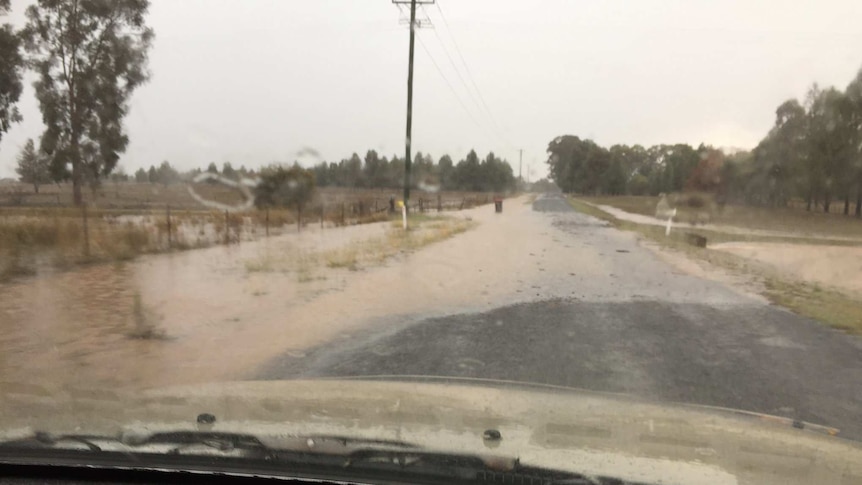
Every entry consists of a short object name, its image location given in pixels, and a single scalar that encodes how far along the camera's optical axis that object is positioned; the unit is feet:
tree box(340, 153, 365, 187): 115.53
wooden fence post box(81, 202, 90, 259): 54.94
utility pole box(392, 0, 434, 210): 98.07
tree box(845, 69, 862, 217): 60.13
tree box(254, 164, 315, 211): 104.01
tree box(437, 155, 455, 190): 160.33
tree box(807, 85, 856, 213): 61.41
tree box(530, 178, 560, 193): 240.61
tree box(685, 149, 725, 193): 86.99
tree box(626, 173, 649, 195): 120.26
